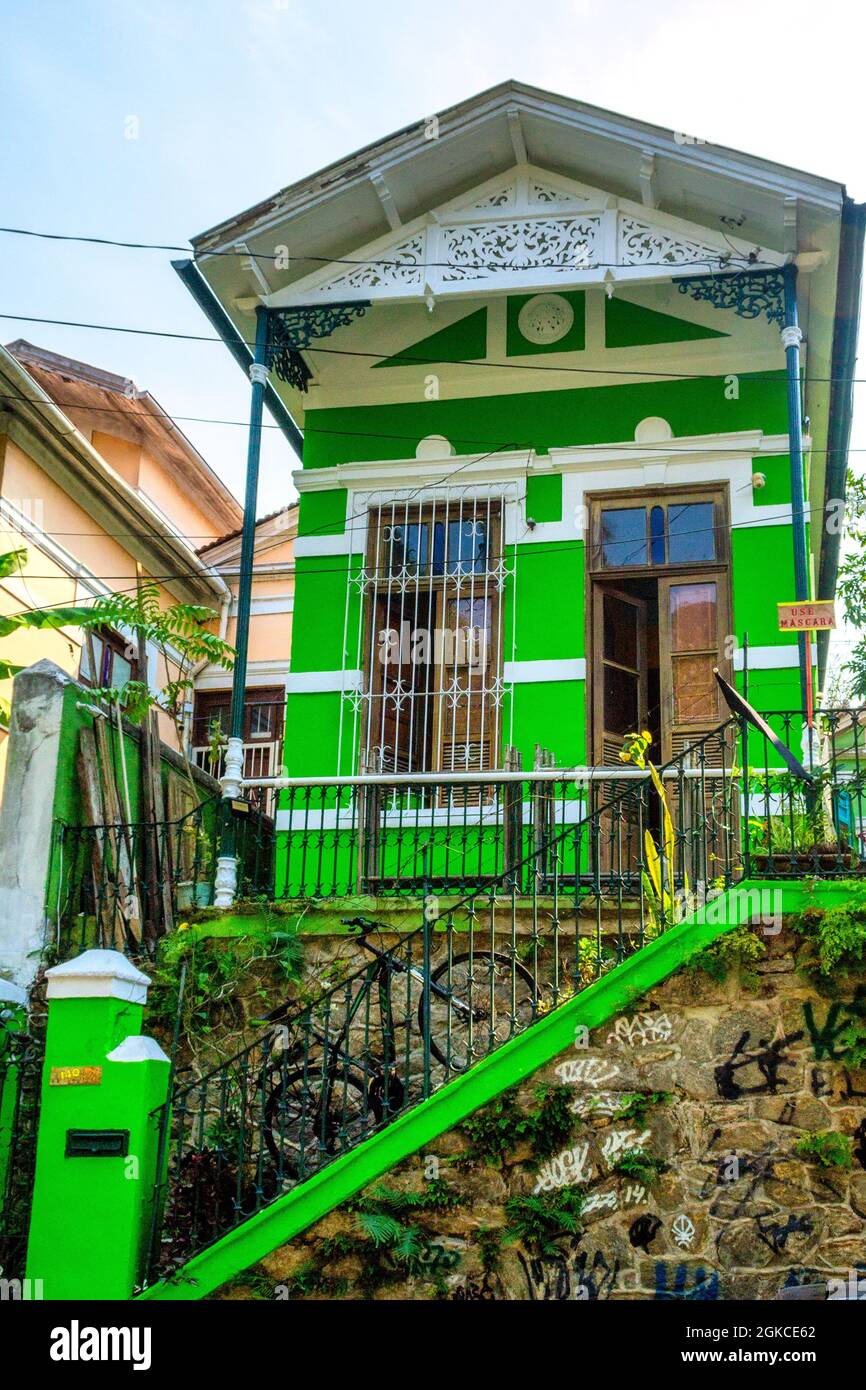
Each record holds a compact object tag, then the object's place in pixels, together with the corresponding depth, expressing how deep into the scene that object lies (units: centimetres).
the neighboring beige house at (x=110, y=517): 1508
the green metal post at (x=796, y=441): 1056
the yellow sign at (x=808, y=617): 977
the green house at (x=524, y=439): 1125
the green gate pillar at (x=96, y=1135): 771
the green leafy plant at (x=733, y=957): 801
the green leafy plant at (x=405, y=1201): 779
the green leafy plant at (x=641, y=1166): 771
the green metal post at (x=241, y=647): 1054
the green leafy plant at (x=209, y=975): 985
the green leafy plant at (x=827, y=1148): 759
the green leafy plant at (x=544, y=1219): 766
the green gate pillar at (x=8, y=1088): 874
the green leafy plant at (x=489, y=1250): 770
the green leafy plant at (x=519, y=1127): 785
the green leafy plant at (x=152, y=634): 1120
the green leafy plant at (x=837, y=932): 786
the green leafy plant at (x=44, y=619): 1152
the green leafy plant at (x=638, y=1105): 786
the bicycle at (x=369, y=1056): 823
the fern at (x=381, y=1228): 762
